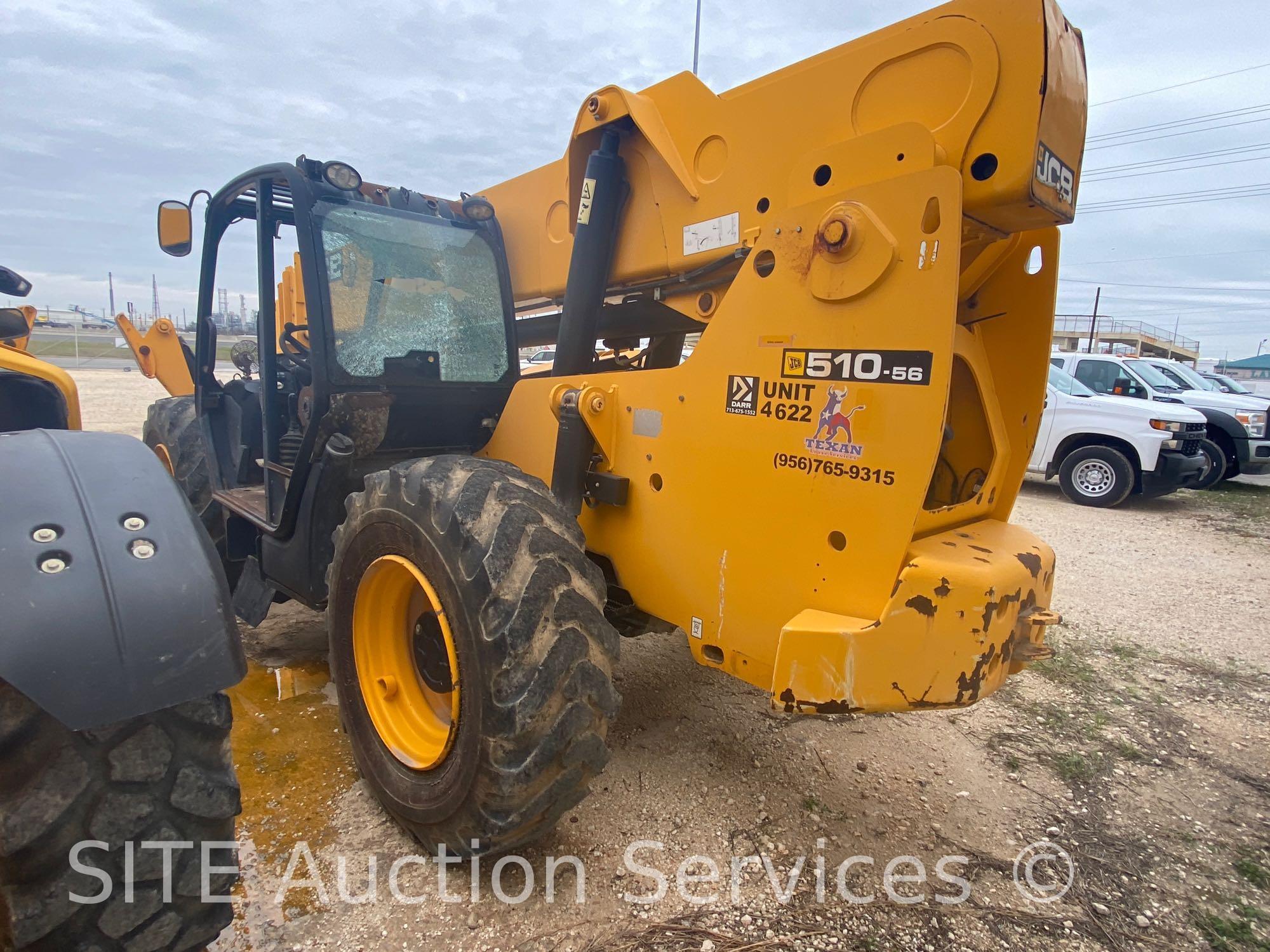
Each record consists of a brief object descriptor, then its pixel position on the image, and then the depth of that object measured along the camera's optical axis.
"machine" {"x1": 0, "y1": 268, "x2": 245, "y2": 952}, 1.29
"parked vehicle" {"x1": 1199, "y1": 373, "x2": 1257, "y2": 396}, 14.26
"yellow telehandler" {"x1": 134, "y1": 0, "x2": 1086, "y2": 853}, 1.92
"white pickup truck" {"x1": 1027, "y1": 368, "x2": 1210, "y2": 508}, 8.93
